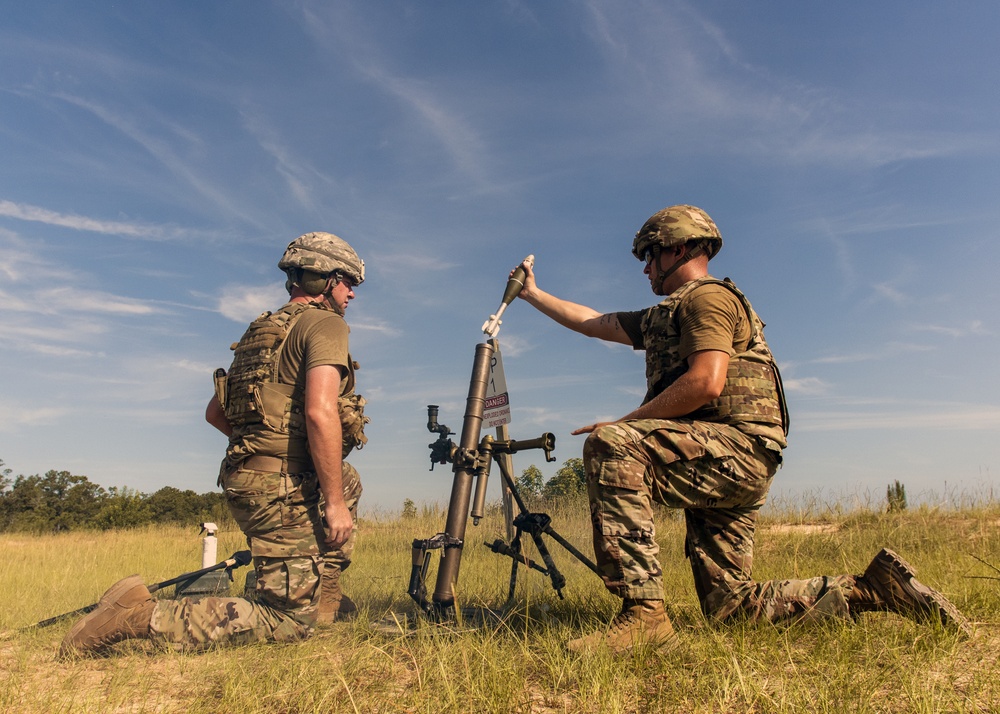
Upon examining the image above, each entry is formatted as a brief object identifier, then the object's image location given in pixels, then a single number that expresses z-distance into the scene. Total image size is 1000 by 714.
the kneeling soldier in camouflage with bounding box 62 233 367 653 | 4.18
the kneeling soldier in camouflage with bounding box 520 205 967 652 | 3.39
